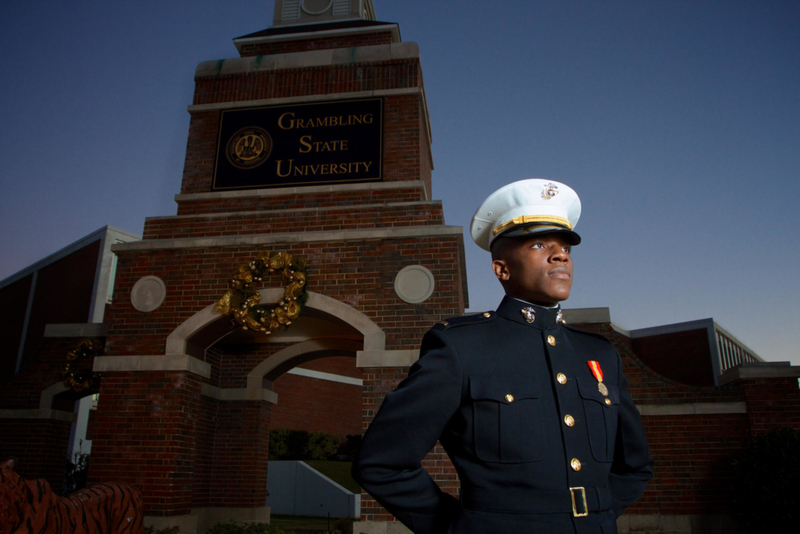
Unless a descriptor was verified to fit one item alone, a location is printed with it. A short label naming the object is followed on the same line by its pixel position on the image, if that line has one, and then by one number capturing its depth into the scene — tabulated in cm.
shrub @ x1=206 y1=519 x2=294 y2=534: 813
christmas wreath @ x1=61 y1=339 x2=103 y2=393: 1003
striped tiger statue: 495
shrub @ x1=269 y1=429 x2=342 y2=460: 1833
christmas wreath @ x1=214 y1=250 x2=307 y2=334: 841
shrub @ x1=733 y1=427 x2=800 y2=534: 838
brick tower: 820
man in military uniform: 189
